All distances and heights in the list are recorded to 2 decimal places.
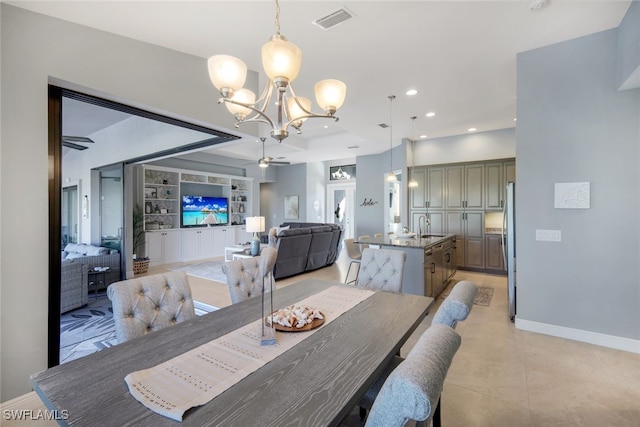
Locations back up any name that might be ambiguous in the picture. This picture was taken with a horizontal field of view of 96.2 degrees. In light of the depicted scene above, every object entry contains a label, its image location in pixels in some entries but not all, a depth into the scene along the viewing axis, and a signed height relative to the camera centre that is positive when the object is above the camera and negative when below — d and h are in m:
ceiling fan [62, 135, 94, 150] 3.97 +1.12
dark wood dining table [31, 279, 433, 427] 0.88 -0.62
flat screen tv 7.89 +0.08
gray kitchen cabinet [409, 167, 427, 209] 6.64 +0.52
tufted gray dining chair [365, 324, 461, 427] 0.65 -0.42
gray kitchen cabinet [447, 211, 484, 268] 6.00 -0.47
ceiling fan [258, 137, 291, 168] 6.25 +1.13
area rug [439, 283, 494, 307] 4.14 -1.28
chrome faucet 6.48 -0.20
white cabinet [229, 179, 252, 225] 9.28 +0.41
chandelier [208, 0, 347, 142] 1.62 +0.83
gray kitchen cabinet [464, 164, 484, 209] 5.98 +0.56
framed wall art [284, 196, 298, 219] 10.73 +0.25
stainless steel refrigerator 3.48 -0.37
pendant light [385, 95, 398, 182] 4.31 +1.73
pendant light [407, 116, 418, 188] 5.93 +1.51
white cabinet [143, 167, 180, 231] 7.25 +0.38
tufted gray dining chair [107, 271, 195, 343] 1.57 -0.53
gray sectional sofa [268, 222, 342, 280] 5.29 -0.73
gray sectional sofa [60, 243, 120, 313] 3.83 -0.89
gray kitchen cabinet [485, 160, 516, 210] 5.73 +0.66
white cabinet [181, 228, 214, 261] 7.71 -0.83
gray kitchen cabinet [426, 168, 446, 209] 6.43 +0.57
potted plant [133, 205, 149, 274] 6.42 -0.53
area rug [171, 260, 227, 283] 5.74 -1.25
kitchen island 3.71 -0.67
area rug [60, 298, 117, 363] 2.88 -1.35
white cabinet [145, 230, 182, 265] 7.06 -0.81
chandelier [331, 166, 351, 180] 10.06 +1.38
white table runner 0.95 -0.61
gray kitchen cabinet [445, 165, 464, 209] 6.20 +0.57
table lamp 5.48 -0.26
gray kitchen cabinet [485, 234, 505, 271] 5.81 -0.82
